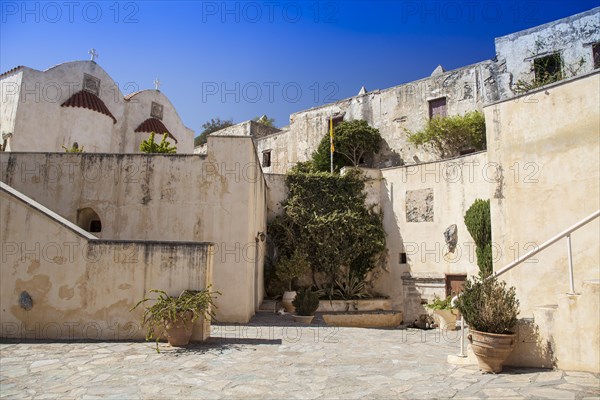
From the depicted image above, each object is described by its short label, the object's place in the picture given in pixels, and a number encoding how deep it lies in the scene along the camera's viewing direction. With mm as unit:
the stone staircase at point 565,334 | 5285
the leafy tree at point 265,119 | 40469
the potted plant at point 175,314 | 7254
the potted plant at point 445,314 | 13637
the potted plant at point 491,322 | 5531
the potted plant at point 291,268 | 15141
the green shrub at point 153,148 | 13932
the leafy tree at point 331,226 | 16078
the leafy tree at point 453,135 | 21000
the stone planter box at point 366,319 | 14891
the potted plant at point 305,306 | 11988
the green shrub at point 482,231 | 13914
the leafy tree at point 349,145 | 24686
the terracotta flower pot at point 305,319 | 11913
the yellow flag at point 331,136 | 24041
